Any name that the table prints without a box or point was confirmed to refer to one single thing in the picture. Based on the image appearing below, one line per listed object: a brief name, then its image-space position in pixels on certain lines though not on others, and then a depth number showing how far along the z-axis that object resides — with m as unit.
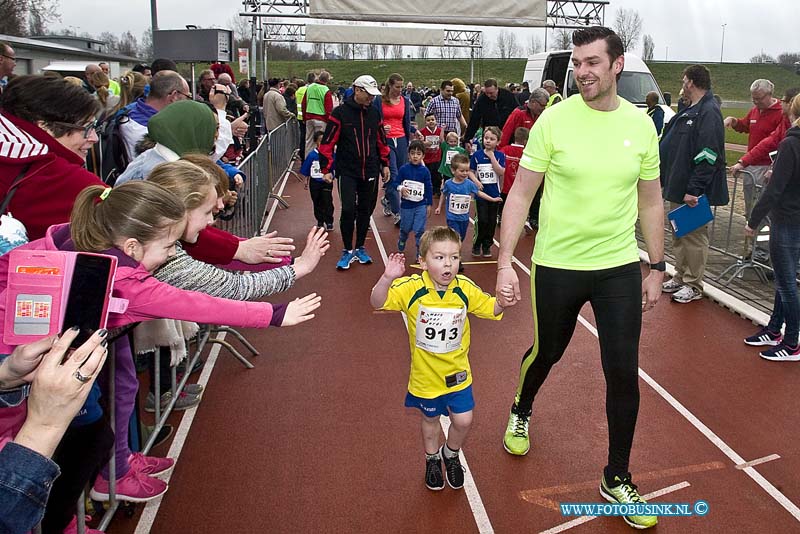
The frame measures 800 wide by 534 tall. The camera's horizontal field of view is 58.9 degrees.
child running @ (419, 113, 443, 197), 12.36
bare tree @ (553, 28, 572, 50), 46.28
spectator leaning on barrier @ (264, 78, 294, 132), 16.84
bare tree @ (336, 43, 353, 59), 85.07
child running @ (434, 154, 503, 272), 8.34
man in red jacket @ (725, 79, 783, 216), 8.23
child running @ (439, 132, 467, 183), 10.07
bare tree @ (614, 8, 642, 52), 72.46
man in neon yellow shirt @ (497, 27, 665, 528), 3.50
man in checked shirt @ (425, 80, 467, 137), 13.23
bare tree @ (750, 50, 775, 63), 85.56
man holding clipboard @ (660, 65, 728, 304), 6.92
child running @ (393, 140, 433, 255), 8.43
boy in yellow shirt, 3.63
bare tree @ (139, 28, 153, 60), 65.07
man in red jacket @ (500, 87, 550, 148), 10.18
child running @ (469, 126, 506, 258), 8.81
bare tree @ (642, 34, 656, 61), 94.75
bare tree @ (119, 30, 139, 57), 81.84
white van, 16.75
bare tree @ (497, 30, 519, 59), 93.88
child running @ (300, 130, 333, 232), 9.83
